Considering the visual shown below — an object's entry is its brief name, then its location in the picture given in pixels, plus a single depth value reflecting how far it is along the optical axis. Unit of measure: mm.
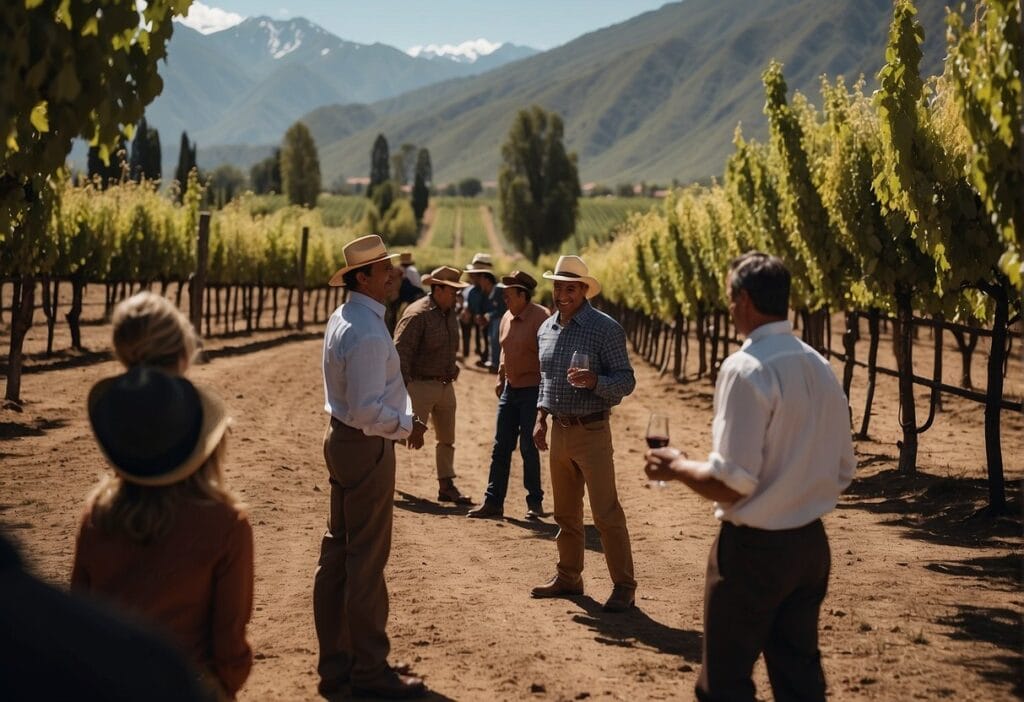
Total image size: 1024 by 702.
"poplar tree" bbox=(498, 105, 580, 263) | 101312
